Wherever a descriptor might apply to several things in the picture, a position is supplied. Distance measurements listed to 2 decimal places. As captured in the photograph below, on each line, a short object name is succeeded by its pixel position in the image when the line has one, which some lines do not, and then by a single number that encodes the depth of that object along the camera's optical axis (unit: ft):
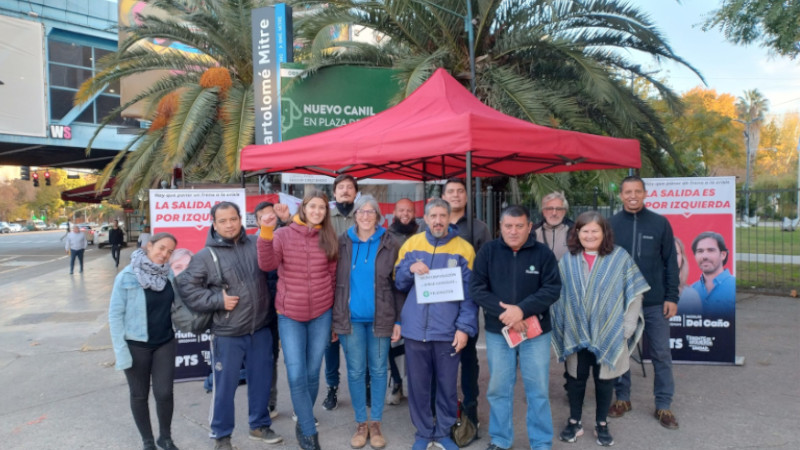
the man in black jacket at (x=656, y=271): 14.15
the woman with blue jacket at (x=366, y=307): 12.85
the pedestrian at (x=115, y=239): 63.41
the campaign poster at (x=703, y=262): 18.75
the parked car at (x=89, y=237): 121.60
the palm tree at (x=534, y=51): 25.98
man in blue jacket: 12.16
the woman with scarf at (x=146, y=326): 11.69
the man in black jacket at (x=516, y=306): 11.59
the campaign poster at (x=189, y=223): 18.31
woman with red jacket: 12.42
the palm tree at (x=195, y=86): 32.83
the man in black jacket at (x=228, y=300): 11.98
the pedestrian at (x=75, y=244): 54.60
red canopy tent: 13.08
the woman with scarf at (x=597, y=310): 12.25
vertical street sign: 29.68
